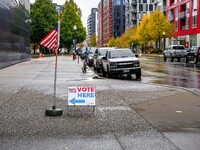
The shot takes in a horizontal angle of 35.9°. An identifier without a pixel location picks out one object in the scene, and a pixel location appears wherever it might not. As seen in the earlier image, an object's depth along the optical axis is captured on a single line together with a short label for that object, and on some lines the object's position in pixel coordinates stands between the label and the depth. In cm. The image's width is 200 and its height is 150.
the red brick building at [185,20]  5115
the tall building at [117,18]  12919
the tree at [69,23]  6729
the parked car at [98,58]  2120
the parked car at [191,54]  3193
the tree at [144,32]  6191
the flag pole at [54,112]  753
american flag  815
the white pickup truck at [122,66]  1726
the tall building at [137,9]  10642
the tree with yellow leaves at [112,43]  11170
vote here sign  757
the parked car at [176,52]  3666
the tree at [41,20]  6171
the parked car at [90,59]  2917
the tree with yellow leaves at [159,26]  5778
